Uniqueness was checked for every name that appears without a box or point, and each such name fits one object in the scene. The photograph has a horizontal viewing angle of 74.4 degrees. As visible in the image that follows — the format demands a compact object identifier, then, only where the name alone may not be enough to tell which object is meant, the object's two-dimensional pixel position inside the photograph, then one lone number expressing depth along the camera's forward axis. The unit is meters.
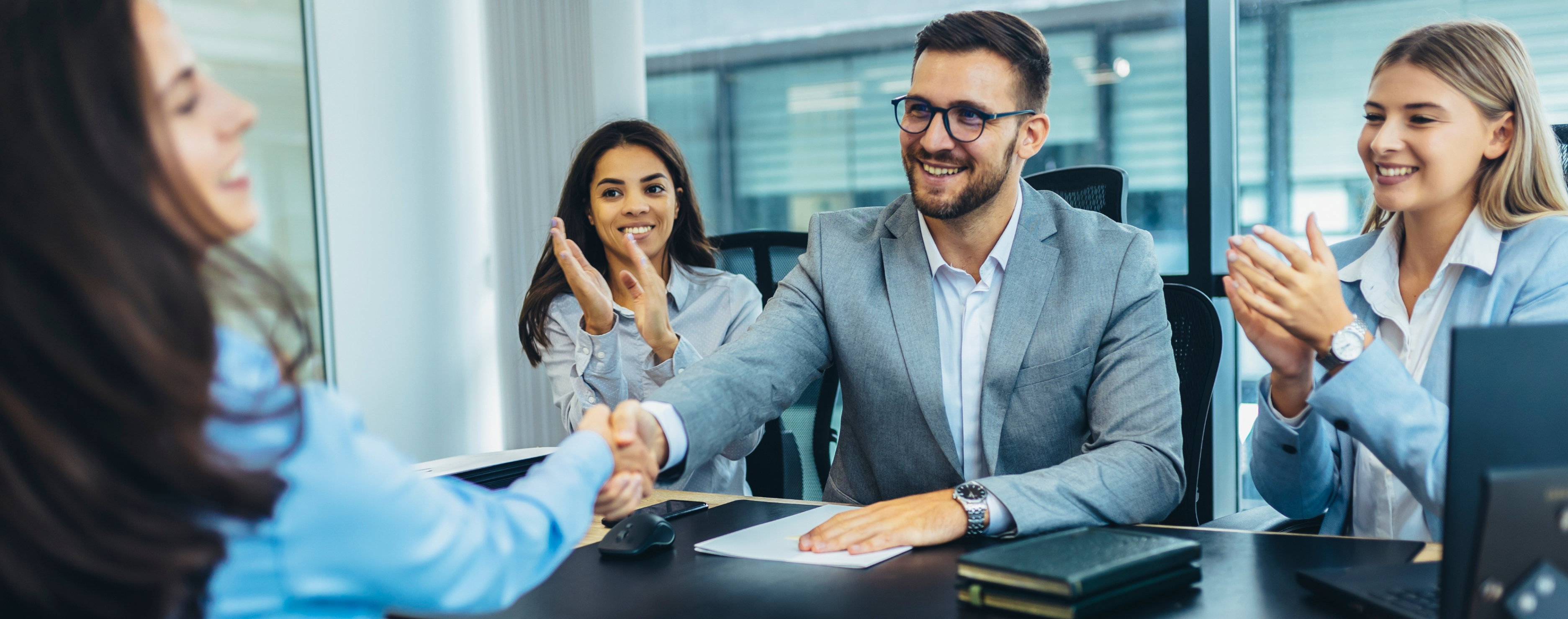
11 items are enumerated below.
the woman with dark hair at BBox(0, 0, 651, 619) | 0.61
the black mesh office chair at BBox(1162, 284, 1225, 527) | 1.88
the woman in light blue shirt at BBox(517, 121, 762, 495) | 2.27
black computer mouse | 1.33
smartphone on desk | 1.58
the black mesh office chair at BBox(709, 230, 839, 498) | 2.43
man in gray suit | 1.65
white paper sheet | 1.26
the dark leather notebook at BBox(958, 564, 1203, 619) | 1.01
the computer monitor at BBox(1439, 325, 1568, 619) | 0.84
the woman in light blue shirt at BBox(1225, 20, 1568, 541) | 1.54
